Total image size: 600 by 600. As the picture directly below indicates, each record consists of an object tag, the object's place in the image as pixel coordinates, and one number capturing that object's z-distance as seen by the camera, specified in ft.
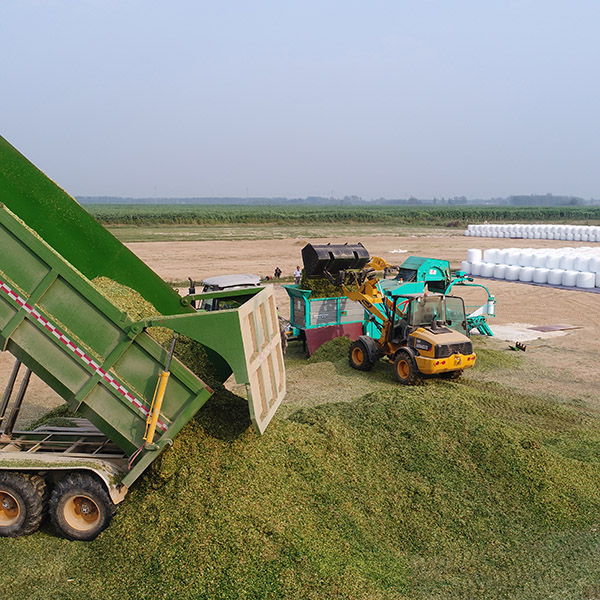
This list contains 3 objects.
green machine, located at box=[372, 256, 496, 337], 49.57
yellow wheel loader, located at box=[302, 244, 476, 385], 35.70
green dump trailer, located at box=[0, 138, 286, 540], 18.29
